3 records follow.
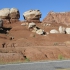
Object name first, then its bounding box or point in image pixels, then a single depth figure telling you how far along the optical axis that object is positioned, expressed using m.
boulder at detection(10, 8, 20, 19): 49.22
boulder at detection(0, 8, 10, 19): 48.69
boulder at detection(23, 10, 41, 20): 52.25
